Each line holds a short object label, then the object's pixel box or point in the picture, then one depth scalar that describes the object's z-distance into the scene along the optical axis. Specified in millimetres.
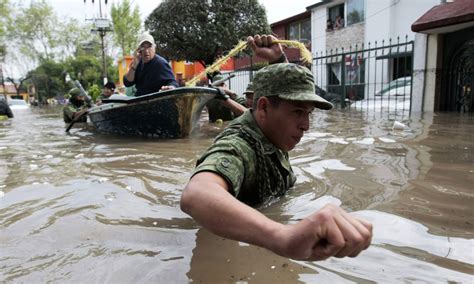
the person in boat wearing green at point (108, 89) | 10747
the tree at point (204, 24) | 17484
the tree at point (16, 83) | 48000
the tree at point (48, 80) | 43938
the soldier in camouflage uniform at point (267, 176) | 938
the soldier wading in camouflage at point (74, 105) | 10075
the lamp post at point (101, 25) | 22531
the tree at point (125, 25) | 33750
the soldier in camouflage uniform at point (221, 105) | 3863
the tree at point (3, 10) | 29031
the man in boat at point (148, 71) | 6273
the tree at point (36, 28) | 42312
